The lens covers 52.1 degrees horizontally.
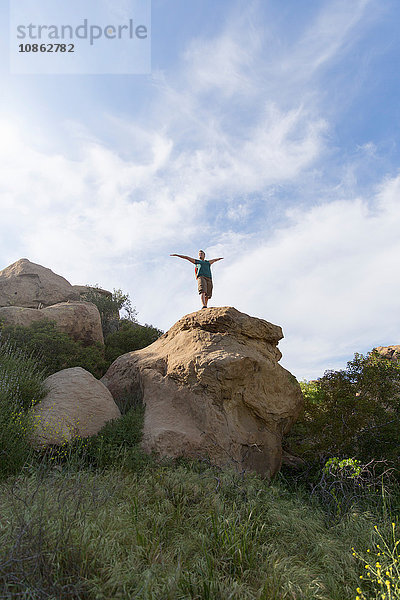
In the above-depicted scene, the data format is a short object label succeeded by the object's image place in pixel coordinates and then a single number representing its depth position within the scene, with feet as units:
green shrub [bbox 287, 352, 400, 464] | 27.37
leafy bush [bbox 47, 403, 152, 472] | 21.86
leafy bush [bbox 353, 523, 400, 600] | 12.00
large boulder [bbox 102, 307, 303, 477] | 25.04
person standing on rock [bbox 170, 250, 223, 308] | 35.73
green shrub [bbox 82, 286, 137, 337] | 53.52
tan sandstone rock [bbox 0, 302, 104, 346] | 38.40
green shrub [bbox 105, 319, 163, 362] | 43.04
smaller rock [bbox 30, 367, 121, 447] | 22.74
